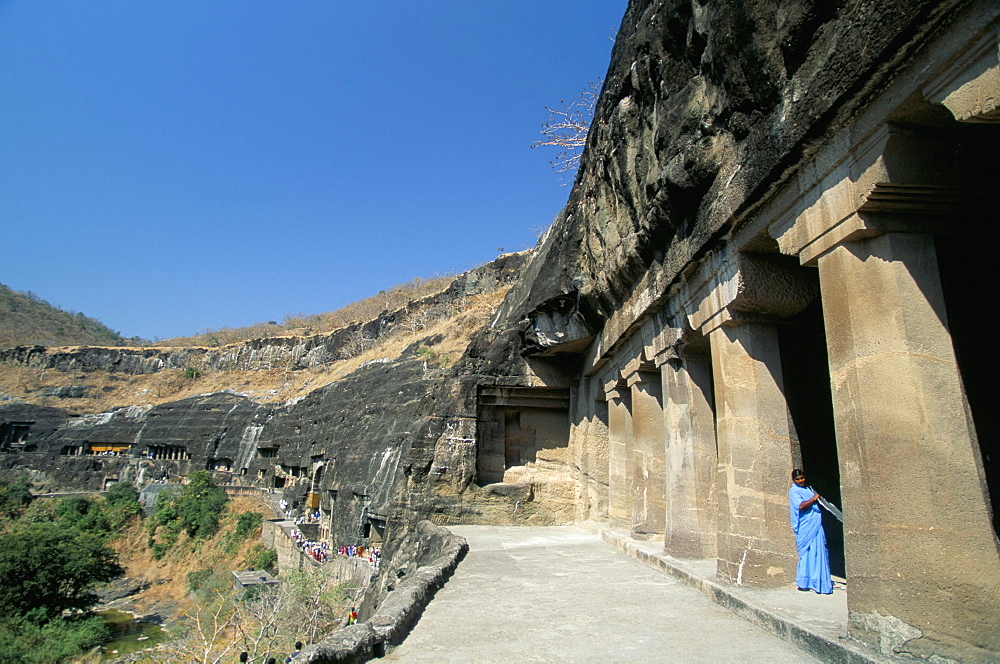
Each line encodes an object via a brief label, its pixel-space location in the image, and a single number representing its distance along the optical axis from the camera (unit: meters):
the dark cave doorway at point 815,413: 8.62
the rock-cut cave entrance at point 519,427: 14.65
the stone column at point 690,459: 7.69
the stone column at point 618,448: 11.55
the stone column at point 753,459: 5.77
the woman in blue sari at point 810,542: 5.32
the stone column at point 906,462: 3.34
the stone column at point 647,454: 9.55
